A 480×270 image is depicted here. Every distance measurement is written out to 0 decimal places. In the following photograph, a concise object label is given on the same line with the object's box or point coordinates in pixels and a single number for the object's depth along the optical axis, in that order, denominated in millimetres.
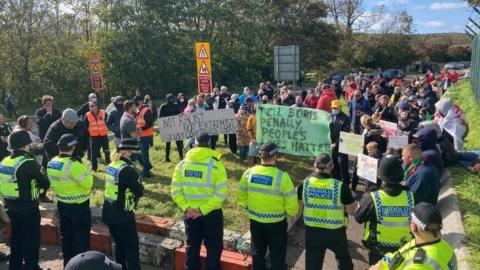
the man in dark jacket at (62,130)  8555
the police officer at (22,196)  5879
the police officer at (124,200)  5465
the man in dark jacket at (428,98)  11583
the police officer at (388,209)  4328
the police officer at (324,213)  4785
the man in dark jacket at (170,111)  11461
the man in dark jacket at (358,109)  12179
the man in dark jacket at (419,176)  5043
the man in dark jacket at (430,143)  5828
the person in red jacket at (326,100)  11711
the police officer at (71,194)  5797
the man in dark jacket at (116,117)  10555
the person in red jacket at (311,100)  14457
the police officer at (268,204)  5164
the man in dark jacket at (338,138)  9047
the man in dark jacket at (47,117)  10031
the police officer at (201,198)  5422
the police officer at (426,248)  3059
